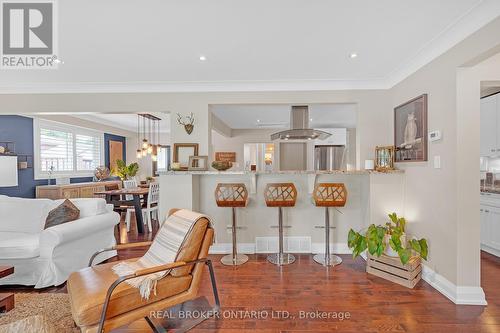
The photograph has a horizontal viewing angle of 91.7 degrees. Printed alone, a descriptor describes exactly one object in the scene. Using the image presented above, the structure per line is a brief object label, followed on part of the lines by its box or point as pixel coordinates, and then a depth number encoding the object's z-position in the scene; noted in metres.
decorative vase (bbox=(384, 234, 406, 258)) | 2.74
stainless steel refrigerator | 6.93
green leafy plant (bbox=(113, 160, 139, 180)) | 6.75
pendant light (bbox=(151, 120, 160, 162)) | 6.63
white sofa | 2.53
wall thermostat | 2.45
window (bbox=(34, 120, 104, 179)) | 5.47
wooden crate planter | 2.55
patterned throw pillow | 2.84
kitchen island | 3.55
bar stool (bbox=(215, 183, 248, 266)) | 3.14
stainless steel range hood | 4.04
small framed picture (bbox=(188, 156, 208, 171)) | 3.45
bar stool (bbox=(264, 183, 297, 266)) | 3.13
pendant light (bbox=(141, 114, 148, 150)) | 6.09
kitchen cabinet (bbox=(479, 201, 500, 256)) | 3.31
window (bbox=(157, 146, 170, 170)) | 8.53
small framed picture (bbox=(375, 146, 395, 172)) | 3.19
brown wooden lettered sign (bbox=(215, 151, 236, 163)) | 7.81
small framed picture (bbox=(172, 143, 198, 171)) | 3.57
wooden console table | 5.21
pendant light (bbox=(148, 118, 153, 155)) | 6.24
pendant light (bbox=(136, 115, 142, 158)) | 6.41
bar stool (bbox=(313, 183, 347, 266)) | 3.05
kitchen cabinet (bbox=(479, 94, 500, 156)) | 3.35
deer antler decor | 3.56
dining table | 4.70
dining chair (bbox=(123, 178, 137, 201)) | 6.00
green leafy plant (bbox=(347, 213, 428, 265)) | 2.56
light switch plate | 2.46
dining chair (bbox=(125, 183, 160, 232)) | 4.91
